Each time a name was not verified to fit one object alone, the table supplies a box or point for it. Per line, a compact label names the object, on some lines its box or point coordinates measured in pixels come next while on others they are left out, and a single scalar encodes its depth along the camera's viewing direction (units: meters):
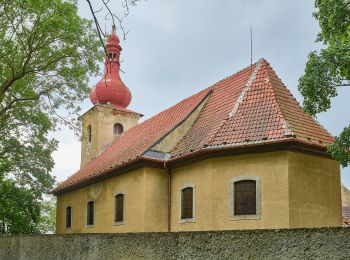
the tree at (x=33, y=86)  16.39
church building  14.00
